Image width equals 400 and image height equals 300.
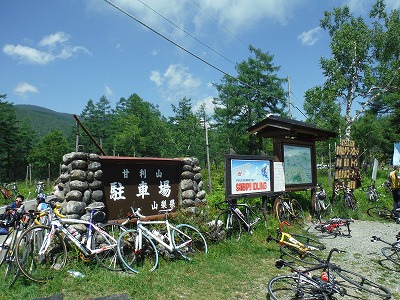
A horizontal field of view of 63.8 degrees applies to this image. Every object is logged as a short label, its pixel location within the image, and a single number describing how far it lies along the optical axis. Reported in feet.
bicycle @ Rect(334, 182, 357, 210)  40.27
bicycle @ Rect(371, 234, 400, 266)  21.40
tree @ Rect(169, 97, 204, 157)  145.07
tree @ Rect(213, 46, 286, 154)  115.24
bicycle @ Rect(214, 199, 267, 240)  24.72
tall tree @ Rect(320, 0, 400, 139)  79.66
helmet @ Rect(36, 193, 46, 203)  24.03
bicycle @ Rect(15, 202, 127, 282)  15.38
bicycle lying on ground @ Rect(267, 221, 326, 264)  21.70
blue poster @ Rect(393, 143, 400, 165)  68.42
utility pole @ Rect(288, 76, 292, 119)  75.25
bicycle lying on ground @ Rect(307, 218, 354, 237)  29.07
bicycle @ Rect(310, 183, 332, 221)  35.81
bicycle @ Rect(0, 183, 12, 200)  65.57
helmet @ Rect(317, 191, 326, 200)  35.68
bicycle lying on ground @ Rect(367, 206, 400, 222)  37.85
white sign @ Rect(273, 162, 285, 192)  31.54
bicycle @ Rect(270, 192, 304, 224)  31.27
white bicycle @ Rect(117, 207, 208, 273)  18.40
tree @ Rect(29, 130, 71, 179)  147.64
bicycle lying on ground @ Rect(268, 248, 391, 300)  13.97
